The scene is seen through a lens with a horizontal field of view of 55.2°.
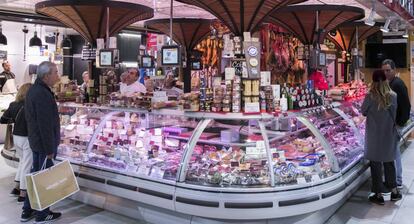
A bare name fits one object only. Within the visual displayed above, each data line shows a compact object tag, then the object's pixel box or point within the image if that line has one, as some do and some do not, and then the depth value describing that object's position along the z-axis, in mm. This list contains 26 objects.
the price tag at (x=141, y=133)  4445
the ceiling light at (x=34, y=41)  12688
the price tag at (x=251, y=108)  3787
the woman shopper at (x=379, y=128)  4668
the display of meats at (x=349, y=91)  6031
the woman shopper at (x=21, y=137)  4616
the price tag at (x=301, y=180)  3621
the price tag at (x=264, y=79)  4062
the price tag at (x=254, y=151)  3691
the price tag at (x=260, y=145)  3704
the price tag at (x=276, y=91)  4027
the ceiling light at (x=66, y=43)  13664
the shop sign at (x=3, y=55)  13206
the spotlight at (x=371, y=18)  5695
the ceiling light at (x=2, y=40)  11062
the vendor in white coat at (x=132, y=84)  6277
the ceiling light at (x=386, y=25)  7234
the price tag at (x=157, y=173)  3822
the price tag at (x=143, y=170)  3932
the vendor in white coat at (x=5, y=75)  10903
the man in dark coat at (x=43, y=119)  3883
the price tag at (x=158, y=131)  4378
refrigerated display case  3496
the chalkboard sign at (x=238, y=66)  3953
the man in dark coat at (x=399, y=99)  5039
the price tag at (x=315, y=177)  3722
